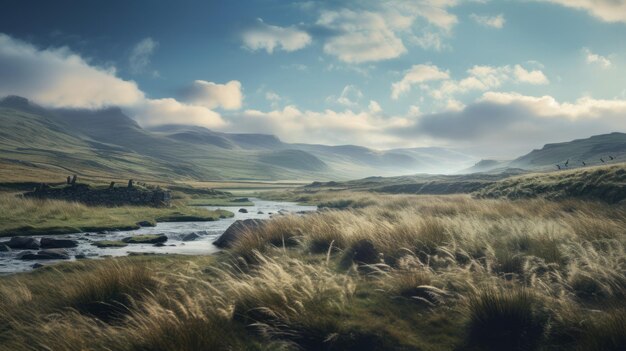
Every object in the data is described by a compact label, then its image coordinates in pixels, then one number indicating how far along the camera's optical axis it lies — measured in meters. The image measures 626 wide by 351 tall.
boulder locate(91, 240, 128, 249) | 20.39
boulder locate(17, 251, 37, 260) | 16.31
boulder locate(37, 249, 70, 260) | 16.67
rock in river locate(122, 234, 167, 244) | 22.20
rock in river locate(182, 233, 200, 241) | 23.94
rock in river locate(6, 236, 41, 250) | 19.27
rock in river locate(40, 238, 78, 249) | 19.91
